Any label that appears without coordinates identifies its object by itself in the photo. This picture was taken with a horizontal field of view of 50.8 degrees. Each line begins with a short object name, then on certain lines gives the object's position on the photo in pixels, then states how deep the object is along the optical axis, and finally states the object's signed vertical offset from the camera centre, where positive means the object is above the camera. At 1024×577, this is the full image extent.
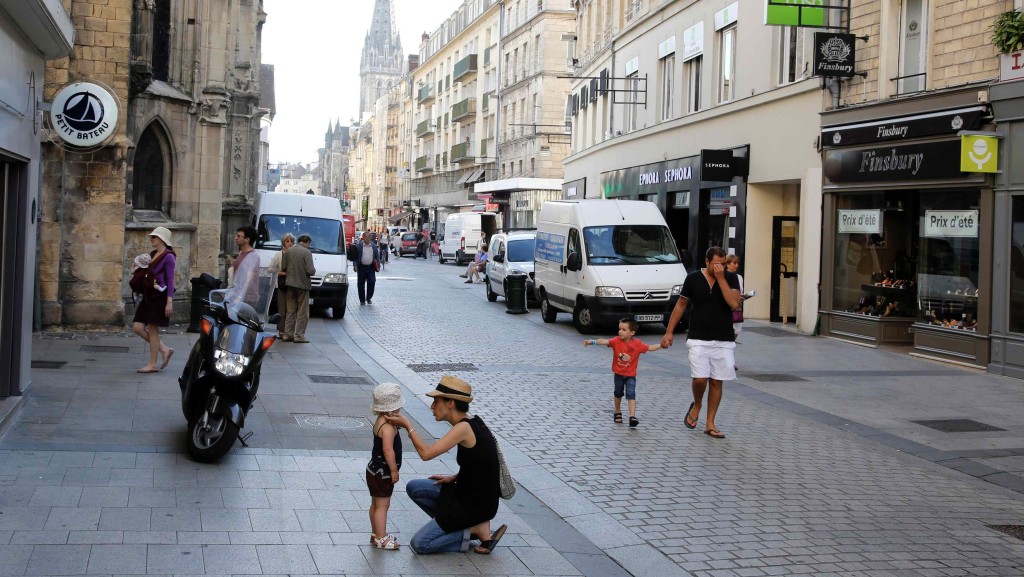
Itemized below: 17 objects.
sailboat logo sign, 13.25 +1.79
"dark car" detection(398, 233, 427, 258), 66.56 +1.61
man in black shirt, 9.97 -0.44
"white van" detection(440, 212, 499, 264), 52.56 +1.76
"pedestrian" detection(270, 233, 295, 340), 17.27 -0.20
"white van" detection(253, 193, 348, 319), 22.25 +0.75
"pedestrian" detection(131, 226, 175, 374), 12.07 -0.38
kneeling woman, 5.84 -1.19
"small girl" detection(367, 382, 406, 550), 5.89 -1.08
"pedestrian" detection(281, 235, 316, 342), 17.16 -0.35
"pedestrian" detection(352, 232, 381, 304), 25.94 +0.04
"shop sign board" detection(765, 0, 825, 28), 19.11 +4.81
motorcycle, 8.00 -0.86
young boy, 10.45 -0.79
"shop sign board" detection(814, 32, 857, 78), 18.58 +4.00
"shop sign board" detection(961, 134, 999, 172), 15.00 +1.90
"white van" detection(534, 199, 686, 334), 19.62 +0.26
